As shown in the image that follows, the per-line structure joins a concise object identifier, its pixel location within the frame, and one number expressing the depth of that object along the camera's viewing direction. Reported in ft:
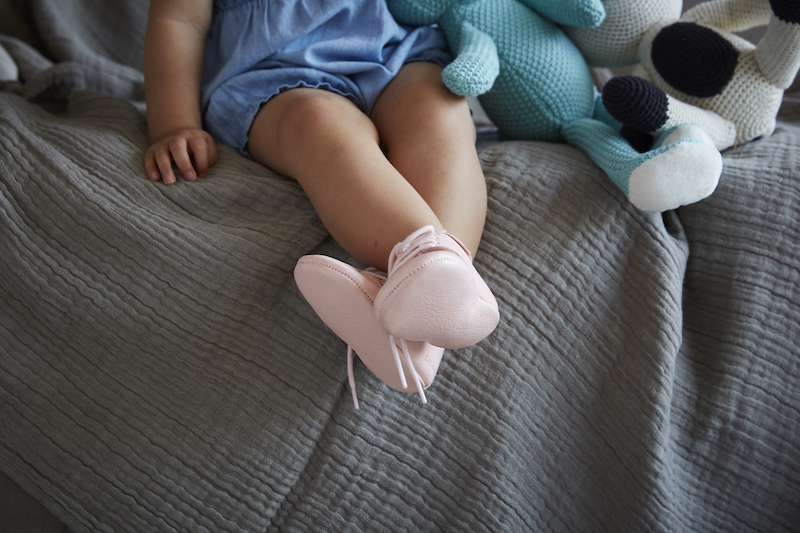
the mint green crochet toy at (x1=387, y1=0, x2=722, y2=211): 2.26
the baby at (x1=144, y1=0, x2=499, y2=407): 1.63
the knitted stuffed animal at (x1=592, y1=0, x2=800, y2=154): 2.27
